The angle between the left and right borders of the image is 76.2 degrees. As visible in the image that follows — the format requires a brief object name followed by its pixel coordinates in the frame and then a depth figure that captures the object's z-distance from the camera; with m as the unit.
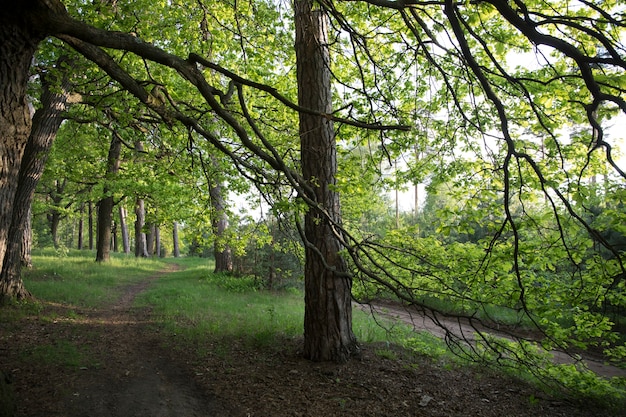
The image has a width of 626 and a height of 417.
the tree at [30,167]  8.58
